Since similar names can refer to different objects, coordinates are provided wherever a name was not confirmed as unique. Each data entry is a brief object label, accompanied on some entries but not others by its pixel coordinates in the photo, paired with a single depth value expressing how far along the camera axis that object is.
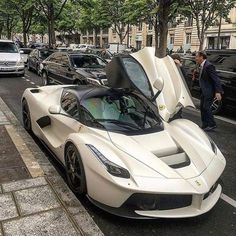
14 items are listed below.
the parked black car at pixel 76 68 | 7.58
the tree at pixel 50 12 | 16.83
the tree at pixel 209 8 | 17.45
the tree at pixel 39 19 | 21.64
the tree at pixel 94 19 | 33.48
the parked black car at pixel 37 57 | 12.70
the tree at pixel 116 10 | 28.70
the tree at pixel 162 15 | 8.66
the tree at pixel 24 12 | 19.82
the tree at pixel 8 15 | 23.51
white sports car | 2.47
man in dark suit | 5.31
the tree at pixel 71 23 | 43.81
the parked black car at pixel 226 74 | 6.38
